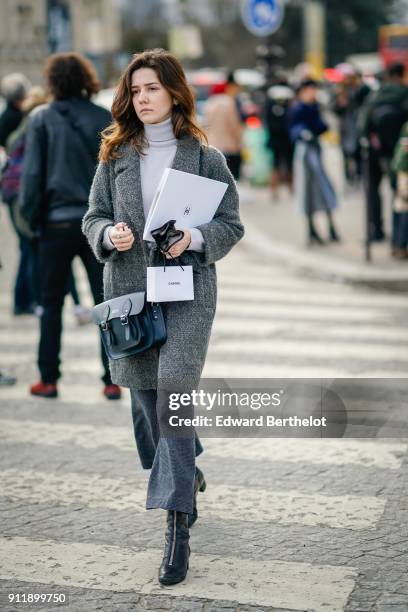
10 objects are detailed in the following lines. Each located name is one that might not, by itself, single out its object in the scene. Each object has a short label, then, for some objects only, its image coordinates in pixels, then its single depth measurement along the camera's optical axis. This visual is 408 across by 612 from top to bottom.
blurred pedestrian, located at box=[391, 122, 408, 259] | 11.55
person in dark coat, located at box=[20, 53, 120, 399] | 6.70
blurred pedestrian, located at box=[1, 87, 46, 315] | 9.09
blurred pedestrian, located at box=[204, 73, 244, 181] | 16.86
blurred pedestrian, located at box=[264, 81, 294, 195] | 19.75
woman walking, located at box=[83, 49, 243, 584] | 4.18
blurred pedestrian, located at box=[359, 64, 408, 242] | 12.49
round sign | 19.59
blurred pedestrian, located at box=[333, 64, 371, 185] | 17.77
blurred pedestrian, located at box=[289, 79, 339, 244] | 13.59
